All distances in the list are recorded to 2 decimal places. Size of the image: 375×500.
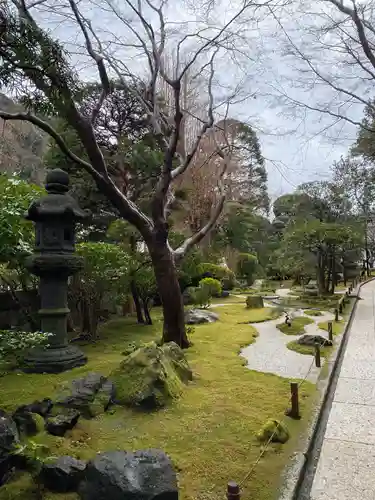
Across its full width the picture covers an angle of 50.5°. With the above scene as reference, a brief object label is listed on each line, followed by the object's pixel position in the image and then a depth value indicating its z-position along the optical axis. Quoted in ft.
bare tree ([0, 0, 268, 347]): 17.83
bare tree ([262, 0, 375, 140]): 22.36
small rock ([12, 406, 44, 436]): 13.16
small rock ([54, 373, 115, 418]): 15.35
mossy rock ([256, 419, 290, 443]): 13.62
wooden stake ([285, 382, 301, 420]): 15.67
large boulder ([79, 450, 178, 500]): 9.29
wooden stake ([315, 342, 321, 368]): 22.74
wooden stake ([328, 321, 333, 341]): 29.22
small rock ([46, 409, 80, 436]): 13.44
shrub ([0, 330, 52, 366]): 12.41
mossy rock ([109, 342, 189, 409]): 16.51
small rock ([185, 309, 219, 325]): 38.91
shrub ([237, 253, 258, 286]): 82.02
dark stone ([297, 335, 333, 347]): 28.14
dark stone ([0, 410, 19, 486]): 10.44
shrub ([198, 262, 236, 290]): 64.18
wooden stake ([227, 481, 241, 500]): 8.53
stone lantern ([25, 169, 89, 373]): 21.61
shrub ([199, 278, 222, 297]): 55.30
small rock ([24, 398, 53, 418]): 14.30
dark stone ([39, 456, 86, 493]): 10.52
